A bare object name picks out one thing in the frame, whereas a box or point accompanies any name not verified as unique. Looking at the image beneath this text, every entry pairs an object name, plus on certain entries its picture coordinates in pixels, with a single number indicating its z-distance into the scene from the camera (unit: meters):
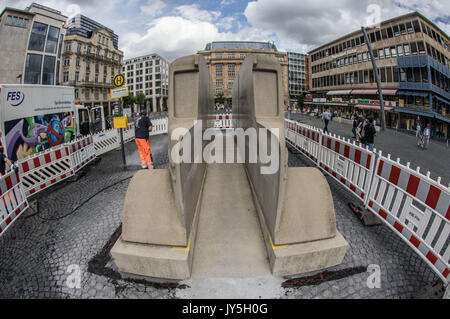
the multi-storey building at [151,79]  96.06
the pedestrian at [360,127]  10.36
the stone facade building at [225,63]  83.31
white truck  7.27
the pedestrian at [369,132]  8.30
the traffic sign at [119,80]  8.09
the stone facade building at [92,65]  46.34
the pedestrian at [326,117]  14.49
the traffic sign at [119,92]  7.88
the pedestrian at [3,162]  5.54
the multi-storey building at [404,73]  27.02
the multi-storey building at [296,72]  110.31
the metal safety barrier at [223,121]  15.36
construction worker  6.68
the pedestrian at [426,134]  11.91
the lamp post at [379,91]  17.17
